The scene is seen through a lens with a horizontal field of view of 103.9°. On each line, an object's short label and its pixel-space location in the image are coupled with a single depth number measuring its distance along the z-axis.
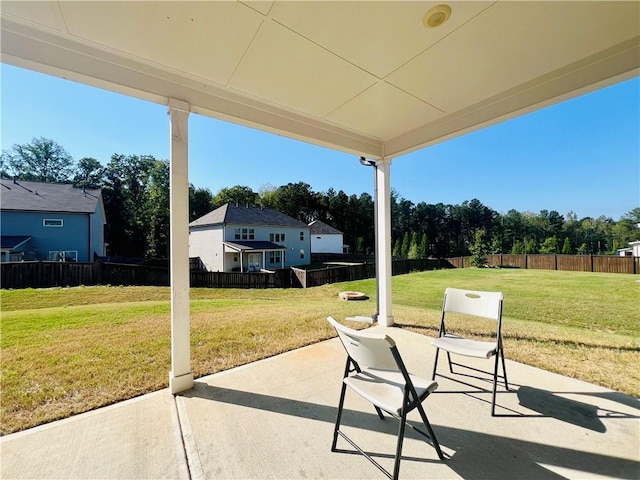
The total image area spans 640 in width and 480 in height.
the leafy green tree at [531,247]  22.91
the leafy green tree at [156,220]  22.41
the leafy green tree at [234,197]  28.89
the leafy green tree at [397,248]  25.69
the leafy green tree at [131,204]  22.28
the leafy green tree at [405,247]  24.95
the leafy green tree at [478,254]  19.06
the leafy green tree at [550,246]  22.66
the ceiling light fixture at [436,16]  1.54
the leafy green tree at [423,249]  22.66
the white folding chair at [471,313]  1.95
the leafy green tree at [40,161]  20.16
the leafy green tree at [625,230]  24.49
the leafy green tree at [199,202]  25.55
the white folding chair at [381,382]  1.19
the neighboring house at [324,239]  27.70
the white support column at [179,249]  2.14
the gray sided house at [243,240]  16.34
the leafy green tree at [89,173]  24.34
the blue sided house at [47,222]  11.15
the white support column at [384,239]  3.85
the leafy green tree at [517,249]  23.09
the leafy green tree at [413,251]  22.73
